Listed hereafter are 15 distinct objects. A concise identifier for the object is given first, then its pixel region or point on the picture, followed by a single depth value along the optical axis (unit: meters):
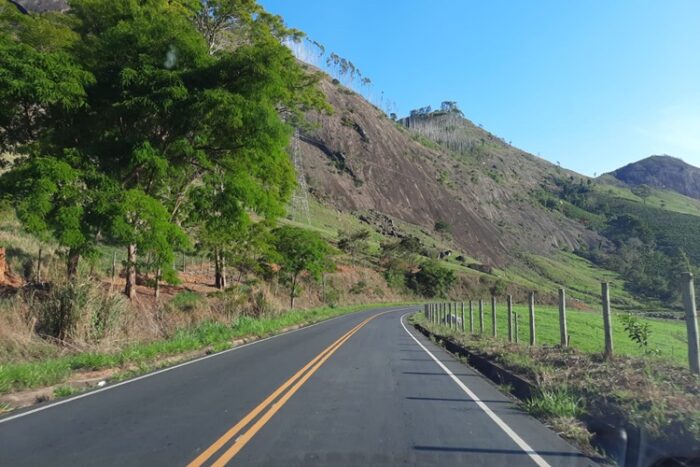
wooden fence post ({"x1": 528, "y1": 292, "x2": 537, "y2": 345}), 14.84
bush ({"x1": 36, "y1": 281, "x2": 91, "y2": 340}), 13.85
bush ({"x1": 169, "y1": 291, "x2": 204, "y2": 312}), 22.33
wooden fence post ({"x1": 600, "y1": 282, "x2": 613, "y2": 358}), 10.74
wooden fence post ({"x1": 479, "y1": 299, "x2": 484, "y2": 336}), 21.90
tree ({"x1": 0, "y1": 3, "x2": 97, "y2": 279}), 14.55
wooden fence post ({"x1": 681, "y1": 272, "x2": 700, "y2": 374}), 8.09
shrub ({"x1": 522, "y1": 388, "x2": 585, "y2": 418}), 8.03
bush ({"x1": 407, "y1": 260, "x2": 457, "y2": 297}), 88.69
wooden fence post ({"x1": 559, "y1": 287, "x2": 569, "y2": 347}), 12.88
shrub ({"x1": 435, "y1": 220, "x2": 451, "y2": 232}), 118.11
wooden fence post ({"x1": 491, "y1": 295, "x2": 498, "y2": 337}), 18.82
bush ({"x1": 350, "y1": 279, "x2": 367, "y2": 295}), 73.41
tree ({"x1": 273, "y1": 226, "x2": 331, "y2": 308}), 43.34
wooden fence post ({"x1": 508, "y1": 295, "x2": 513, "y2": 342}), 17.22
